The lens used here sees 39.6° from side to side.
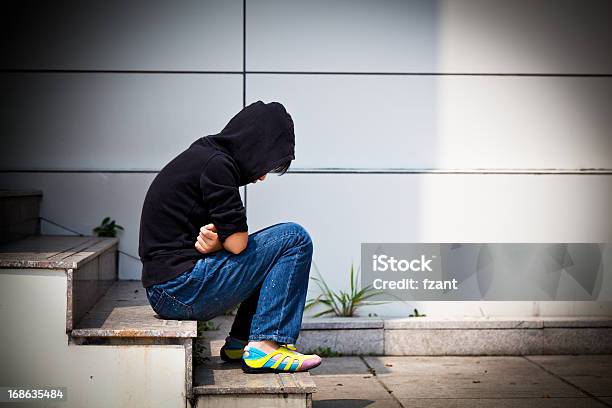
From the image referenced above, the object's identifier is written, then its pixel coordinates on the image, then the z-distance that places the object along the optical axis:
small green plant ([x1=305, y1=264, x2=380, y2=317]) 6.05
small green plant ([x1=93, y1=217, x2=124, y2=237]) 5.96
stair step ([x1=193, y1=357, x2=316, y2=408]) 3.80
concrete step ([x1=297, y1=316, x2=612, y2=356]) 5.84
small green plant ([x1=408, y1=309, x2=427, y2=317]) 6.12
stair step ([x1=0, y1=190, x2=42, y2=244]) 5.04
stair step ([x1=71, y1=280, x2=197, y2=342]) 3.86
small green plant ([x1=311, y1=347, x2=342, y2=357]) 5.82
